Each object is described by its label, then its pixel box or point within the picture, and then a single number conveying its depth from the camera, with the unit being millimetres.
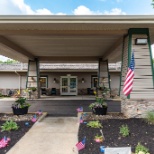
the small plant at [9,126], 4188
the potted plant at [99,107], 5528
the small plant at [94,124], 4380
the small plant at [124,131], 3741
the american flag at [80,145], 3148
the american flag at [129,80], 4833
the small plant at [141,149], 2900
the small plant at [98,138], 3505
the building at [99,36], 4701
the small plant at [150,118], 4681
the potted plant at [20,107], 5718
